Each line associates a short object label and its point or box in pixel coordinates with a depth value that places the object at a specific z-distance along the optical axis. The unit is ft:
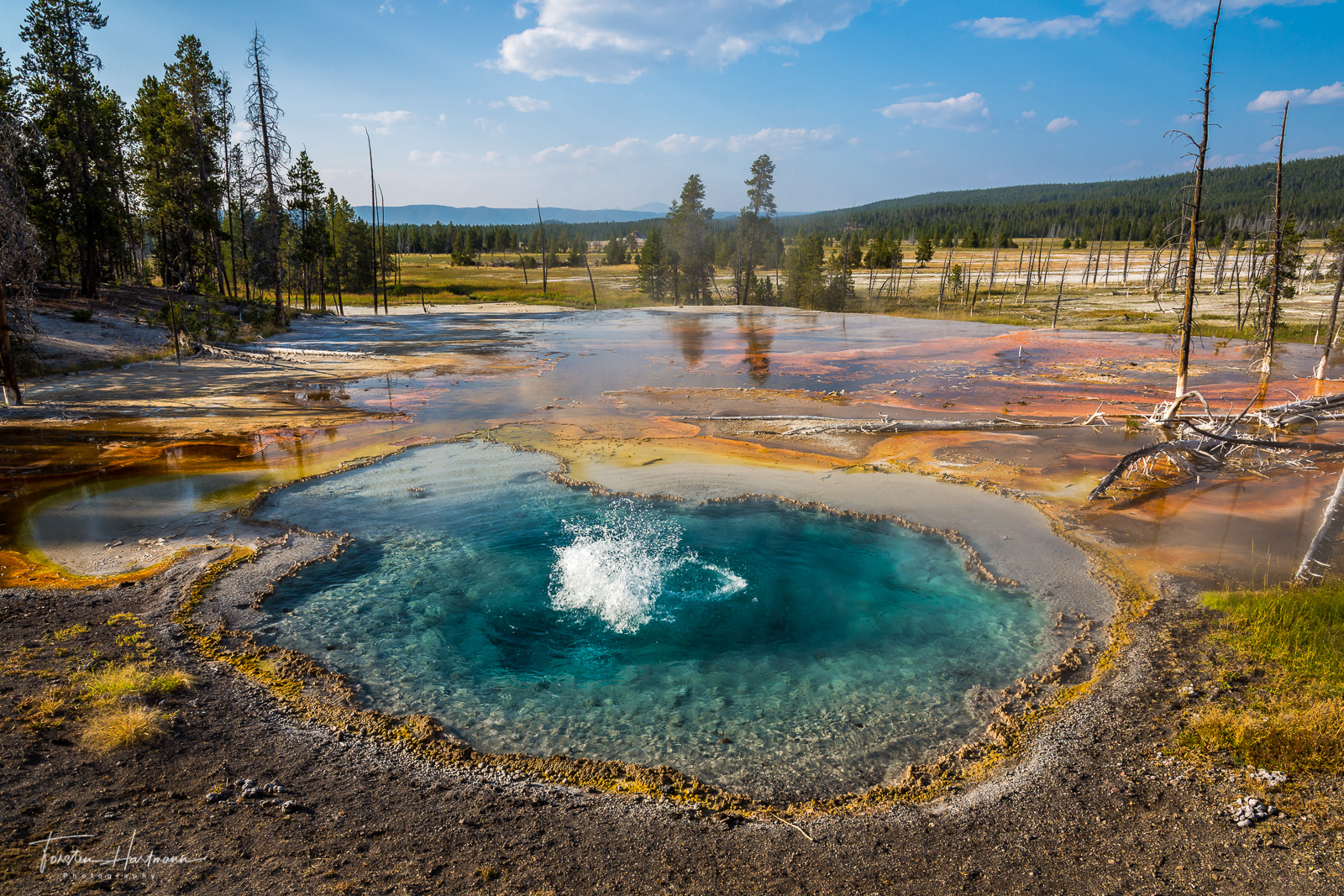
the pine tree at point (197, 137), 112.88
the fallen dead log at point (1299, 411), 41.06
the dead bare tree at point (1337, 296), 72.23
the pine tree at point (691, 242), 198.90
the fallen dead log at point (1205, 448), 37.21
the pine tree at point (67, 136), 90.17
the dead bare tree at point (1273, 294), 63.72
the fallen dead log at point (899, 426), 52.39
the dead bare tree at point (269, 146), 106.93
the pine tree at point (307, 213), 143.13
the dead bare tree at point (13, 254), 47.93
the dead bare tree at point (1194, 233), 45.14
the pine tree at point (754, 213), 193.67
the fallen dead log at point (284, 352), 85.10
